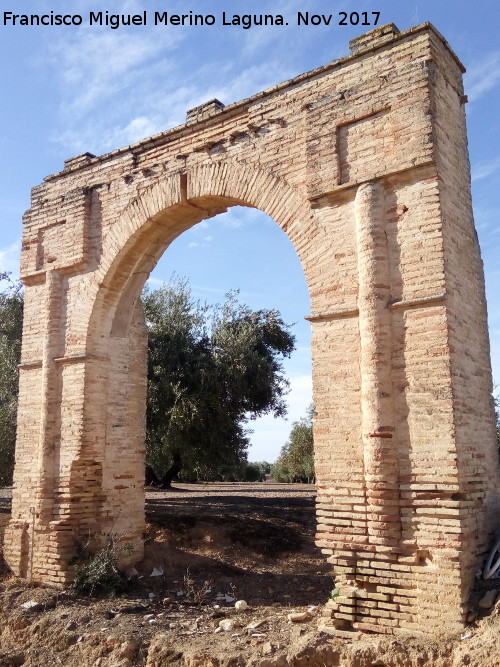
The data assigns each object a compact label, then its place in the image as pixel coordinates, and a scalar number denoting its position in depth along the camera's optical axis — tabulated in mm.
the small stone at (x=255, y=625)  6116
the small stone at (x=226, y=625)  6266
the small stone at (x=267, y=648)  5391
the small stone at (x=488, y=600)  5123
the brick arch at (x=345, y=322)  5617
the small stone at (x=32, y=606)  7172
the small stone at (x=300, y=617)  6289
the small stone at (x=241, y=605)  7051
